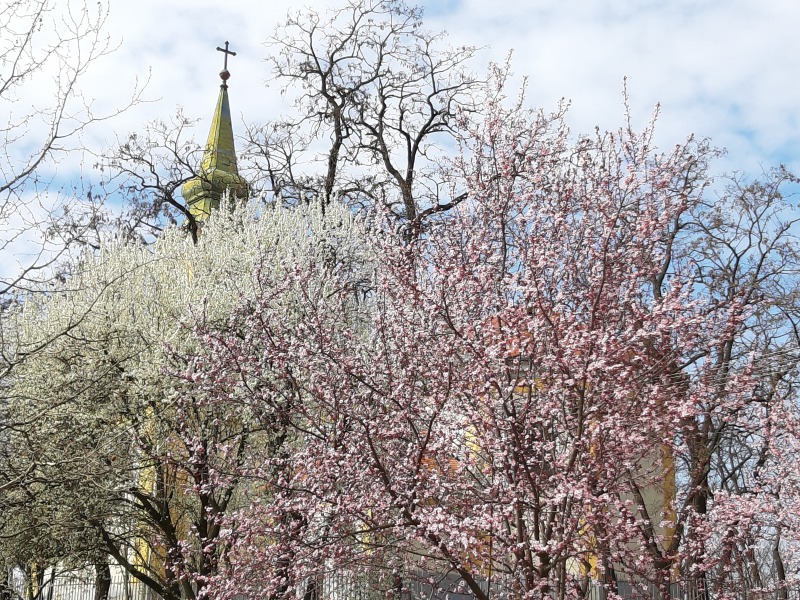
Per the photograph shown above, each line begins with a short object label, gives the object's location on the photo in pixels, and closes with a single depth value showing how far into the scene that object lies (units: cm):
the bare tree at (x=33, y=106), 833
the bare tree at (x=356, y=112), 2225
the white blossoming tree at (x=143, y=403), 1347
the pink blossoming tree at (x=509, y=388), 750
